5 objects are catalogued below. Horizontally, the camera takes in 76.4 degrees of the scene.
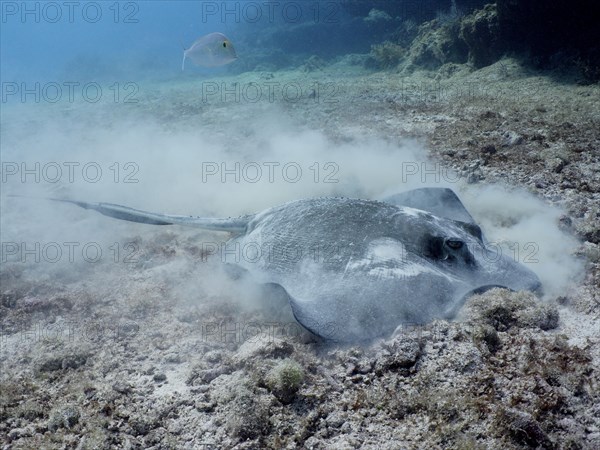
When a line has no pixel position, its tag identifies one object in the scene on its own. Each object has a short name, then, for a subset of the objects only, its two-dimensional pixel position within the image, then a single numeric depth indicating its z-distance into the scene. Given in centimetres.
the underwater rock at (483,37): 1248
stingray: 284
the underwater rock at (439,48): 1459
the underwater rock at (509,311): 290
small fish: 827
